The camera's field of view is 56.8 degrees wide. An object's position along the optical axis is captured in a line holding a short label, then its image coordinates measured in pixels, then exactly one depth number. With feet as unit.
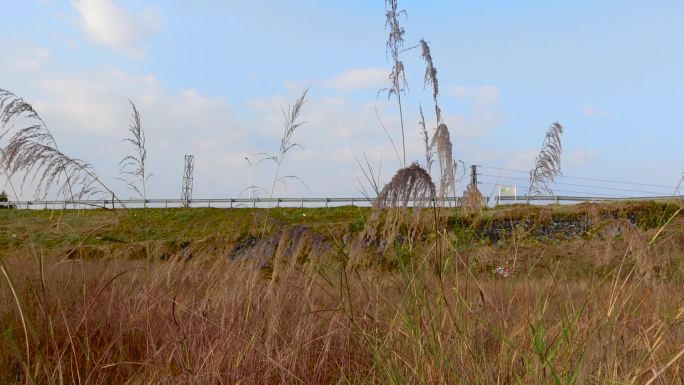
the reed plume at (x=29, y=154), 9.48
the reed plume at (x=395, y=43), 9.73
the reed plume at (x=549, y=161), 11.10
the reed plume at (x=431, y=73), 9.49
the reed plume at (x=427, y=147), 9.36
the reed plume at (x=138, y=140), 12.69
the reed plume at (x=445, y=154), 8.47
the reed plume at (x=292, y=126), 13.37
